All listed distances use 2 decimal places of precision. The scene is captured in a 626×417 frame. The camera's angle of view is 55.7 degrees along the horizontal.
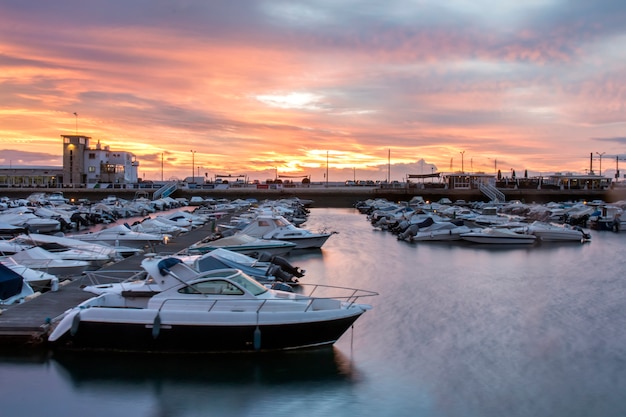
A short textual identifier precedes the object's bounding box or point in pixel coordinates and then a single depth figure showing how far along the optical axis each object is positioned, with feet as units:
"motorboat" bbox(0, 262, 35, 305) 57.88
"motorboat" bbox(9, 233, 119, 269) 83.61
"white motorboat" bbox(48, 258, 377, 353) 45.11
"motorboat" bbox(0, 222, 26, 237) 134.62
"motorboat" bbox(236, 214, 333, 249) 111.45
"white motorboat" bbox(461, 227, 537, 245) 133.59
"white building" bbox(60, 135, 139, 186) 363.56
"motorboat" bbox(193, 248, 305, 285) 61.11
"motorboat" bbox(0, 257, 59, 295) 63.31
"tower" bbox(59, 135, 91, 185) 360.89
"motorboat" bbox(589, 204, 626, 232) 176.76
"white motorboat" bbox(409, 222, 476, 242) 138.77
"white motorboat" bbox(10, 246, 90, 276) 72.90
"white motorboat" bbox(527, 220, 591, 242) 140.46
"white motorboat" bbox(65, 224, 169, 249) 105.29
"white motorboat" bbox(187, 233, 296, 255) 92.67
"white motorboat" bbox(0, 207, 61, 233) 149.57
